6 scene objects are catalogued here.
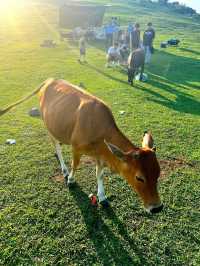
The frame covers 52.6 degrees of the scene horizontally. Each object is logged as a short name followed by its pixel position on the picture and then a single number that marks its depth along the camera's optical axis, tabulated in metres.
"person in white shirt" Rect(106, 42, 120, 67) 13.42
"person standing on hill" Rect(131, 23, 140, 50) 13.64
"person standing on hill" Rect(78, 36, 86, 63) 14.22
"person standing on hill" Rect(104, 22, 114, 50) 18.87
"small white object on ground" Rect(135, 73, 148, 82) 11.51
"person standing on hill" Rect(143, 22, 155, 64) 14.24
